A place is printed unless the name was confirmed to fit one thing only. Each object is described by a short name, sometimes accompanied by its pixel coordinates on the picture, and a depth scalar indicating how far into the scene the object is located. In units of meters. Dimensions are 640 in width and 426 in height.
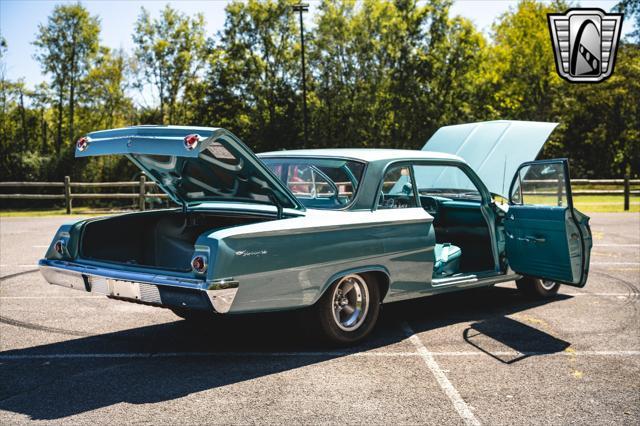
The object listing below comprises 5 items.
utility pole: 32.34
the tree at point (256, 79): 46.88
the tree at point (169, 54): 47.44
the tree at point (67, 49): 46.56
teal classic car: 4.62
